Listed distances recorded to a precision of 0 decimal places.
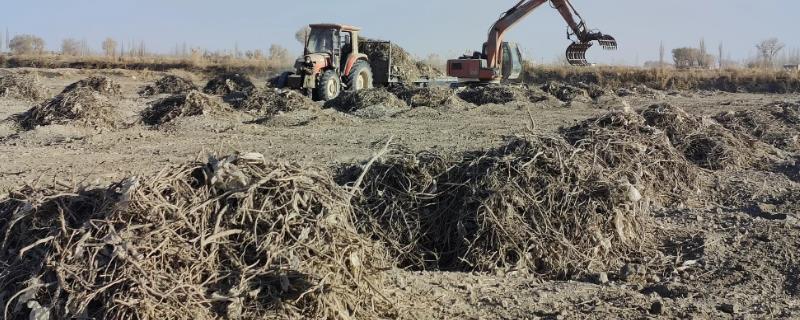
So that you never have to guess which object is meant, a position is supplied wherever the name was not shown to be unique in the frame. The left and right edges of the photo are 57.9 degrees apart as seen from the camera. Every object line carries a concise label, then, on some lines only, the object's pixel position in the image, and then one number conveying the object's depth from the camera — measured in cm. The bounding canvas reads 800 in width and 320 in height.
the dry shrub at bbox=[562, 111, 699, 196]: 715
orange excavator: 2244
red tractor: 1956
